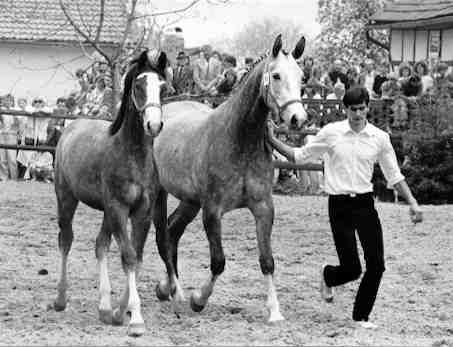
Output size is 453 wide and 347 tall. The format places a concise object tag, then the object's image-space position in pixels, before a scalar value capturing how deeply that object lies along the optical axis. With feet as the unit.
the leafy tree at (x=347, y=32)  142.72
